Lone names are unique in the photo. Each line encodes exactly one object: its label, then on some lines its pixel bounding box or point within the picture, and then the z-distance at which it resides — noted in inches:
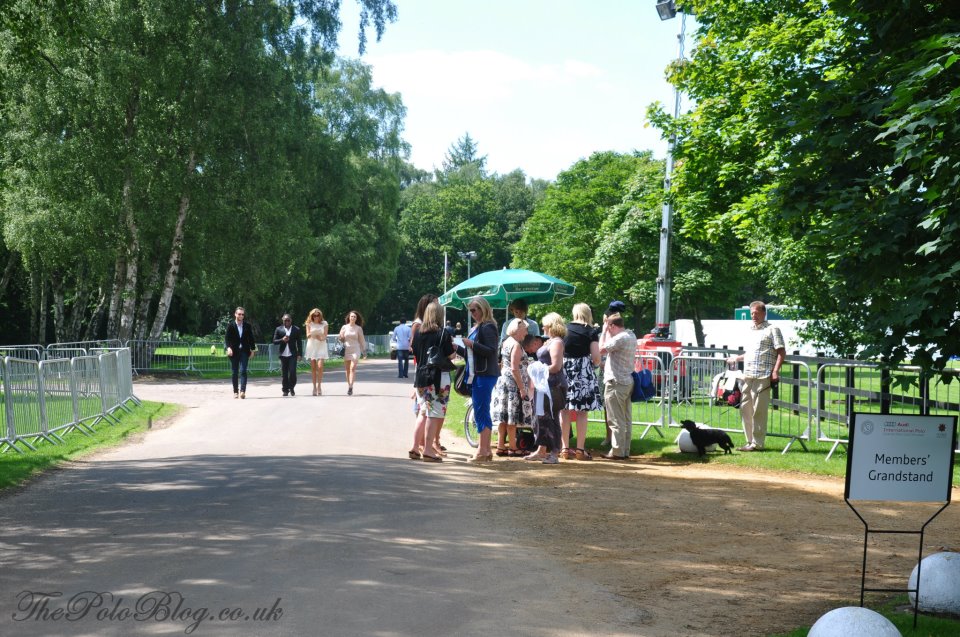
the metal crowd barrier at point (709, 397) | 572.7
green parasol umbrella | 778.8
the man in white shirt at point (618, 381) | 504.7
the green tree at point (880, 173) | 228.2
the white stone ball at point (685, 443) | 522.3
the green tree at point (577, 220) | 2351.1
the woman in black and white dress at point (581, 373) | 511.2
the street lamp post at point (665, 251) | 1058.7
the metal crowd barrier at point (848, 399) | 499.8
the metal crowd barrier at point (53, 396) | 492.7
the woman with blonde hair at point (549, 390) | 482.3
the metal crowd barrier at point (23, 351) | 829.2
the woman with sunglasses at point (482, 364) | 472.7
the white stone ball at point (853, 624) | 184.5
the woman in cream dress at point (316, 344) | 860.6
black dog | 513.3
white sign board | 232.7
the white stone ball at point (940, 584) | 221.3
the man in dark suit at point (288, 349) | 840.3
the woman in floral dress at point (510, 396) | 493.0
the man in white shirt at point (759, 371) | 522.9
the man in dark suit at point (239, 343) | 829.8
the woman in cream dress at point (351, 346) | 879.1
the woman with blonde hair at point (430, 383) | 467.5
